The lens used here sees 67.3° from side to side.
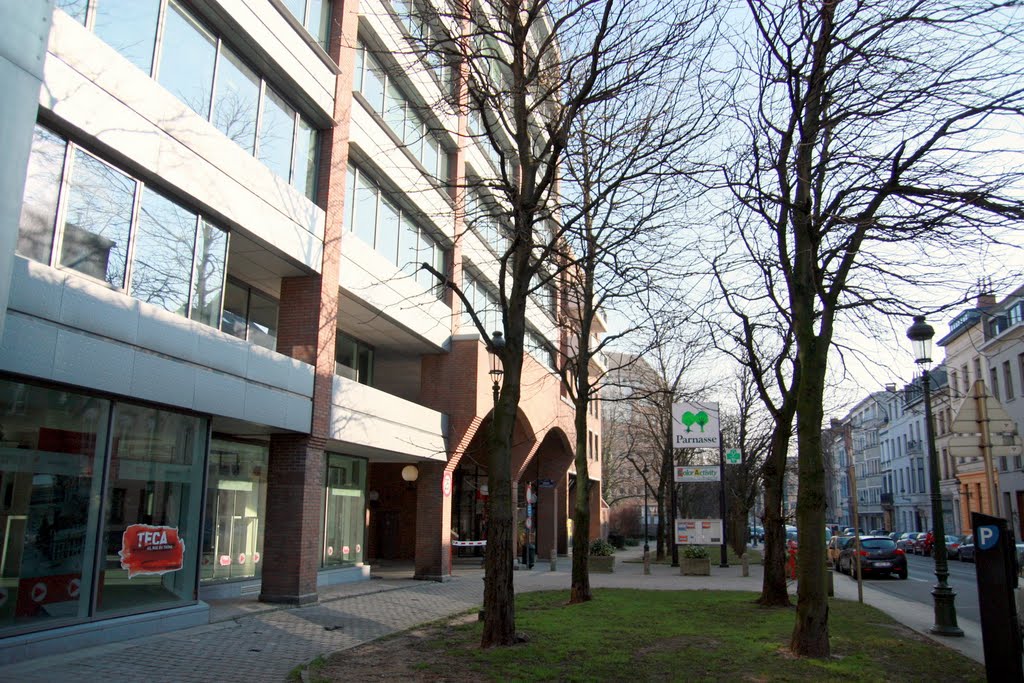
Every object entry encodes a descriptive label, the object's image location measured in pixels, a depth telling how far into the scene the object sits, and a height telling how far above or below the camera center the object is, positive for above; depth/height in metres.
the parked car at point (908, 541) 49.77 -2.68
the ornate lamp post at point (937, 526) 12.42 -0.43
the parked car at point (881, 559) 26.98 -2.06
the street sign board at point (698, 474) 24.37 +0.72
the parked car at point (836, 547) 30.11 -1.89
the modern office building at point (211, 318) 9.30 +2.93
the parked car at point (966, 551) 36.58 -2.39
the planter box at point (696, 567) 25.56 -2.30
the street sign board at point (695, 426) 22.80 +2.08
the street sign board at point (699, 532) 26.06 -1.19
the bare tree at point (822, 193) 8.44 +3.70
